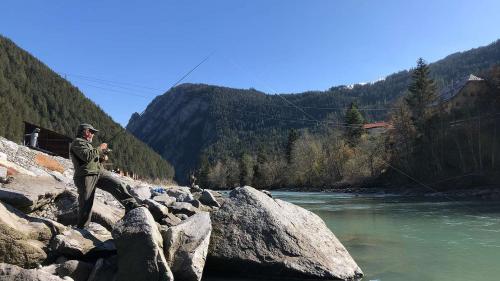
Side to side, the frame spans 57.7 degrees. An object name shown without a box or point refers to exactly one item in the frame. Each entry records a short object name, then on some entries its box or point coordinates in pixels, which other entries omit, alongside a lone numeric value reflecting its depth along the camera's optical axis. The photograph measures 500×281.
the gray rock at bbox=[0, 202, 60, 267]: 5.92
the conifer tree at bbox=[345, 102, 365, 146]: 82.07
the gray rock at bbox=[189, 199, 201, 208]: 11.83
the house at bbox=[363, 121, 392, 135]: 103.62
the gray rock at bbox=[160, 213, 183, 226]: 8.62
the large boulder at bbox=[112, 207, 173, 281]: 6.19
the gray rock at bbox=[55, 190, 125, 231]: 7.77
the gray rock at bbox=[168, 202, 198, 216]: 10.17
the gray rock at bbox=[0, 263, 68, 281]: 5.22
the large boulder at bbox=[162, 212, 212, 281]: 6.73
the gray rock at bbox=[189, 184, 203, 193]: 23.47
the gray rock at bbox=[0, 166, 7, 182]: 8.27
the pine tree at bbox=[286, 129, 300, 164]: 98.94
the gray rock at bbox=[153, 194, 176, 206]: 11.10
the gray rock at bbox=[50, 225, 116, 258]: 6.38
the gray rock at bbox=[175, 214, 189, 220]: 9.67
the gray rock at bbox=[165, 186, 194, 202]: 12.91
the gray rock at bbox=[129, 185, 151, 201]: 12.03
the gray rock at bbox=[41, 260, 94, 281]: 5.98
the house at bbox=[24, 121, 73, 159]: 35.16
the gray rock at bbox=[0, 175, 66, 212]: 7.06
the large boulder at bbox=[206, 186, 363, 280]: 7.71
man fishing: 7.15
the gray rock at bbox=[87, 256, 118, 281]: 6.21
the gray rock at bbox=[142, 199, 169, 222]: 8.67
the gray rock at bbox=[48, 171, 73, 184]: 11.52
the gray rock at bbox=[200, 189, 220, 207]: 13.83
